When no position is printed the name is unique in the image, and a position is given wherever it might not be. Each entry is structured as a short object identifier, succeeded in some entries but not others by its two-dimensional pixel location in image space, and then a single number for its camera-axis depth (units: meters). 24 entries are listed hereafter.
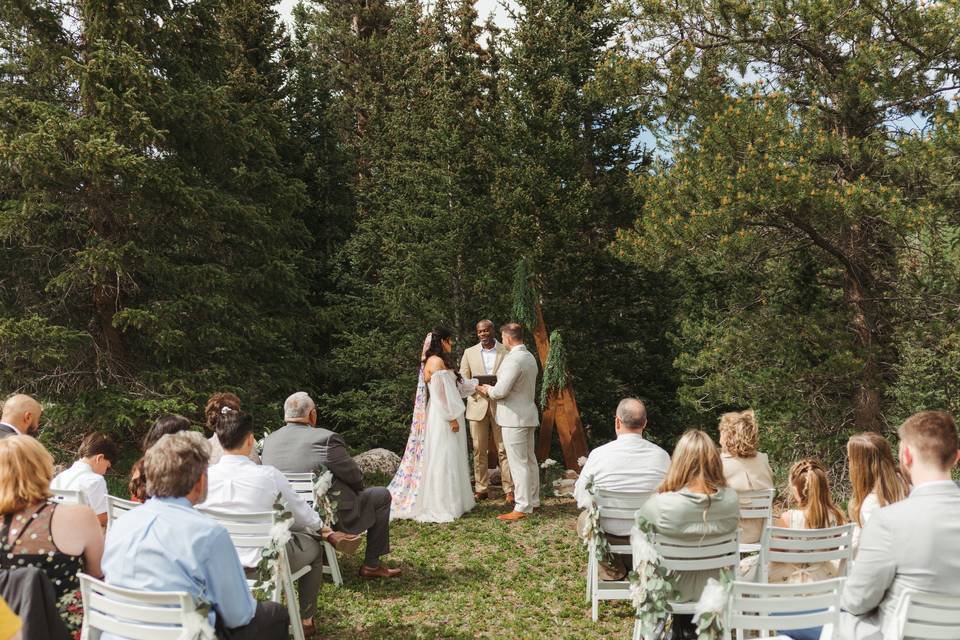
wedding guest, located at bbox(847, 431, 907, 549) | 4.21
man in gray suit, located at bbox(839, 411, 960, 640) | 2.97
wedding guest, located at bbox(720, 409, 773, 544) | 5.48
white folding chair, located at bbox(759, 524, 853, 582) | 4.30
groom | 8.57
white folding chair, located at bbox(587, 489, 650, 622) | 5.29
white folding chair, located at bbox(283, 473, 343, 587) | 5.78
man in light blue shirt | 3.15
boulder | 12.03
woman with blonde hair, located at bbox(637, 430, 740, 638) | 4.24
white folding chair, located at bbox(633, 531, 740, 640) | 4.31
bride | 8.56
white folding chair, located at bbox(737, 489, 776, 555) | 5.29
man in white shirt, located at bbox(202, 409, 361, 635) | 4.80
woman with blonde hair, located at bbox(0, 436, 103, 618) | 3.47
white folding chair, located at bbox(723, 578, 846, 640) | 3.15
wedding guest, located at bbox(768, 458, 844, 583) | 4.48
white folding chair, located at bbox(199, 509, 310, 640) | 4.62
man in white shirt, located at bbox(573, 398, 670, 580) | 5.38
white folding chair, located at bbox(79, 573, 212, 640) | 3.04
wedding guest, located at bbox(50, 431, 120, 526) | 5.05
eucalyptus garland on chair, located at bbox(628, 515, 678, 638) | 4.15
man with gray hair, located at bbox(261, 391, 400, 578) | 5.92
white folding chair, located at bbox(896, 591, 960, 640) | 2.98
